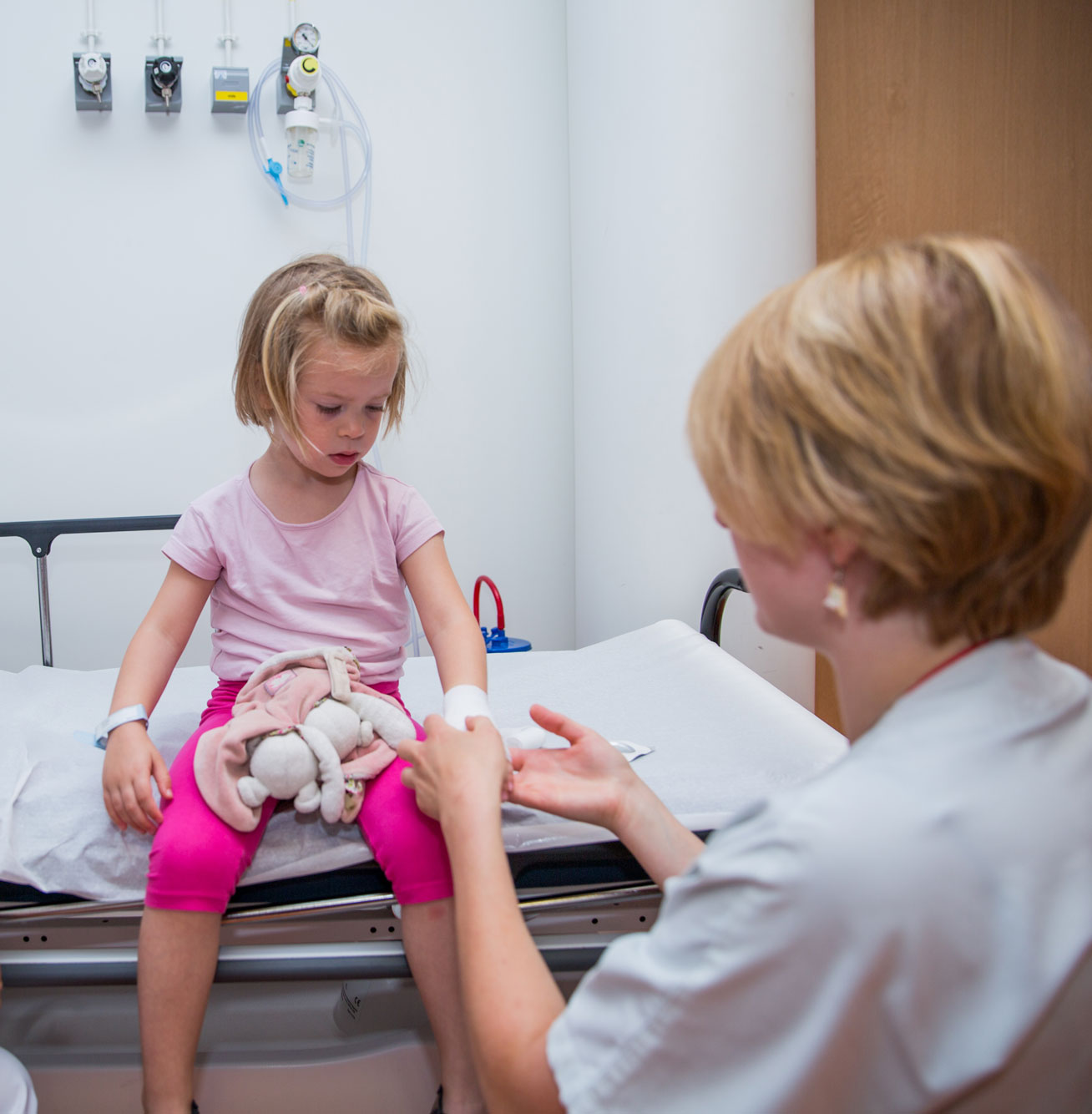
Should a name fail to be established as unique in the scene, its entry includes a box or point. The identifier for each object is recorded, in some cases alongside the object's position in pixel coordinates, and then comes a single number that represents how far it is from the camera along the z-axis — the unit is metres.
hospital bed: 1.16
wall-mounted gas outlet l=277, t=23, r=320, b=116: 2.20
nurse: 0.54
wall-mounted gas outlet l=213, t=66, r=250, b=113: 2.24
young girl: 1.11
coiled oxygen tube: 2.29
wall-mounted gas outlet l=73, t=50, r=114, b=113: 2.14
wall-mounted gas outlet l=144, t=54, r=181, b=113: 2.17
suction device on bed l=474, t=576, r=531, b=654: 2.33
